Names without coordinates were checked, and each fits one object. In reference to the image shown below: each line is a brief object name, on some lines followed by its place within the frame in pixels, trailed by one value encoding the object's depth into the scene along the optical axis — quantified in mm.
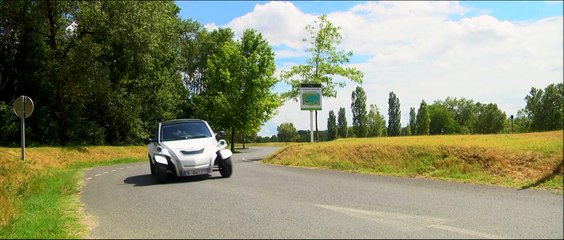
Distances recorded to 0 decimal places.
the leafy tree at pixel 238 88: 20250
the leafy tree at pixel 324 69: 30672
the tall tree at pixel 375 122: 64881
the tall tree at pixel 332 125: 88125
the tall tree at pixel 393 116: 59788
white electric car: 10000
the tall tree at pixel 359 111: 71625
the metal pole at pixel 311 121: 23500
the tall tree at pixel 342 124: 88312
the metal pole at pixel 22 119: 21797
